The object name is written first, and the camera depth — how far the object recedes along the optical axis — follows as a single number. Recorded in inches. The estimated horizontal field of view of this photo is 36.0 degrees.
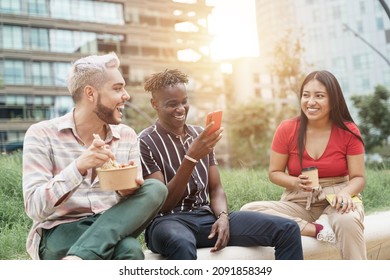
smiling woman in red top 97.7
